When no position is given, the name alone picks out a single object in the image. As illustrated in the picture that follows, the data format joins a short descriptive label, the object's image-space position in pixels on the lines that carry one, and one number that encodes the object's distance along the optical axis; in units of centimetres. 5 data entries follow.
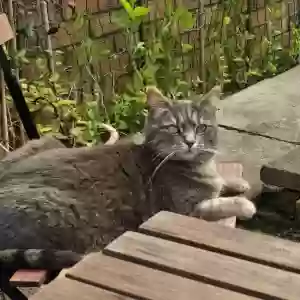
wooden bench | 114
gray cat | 169
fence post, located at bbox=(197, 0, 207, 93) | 373
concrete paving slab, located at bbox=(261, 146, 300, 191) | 233
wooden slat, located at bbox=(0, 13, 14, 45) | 210
